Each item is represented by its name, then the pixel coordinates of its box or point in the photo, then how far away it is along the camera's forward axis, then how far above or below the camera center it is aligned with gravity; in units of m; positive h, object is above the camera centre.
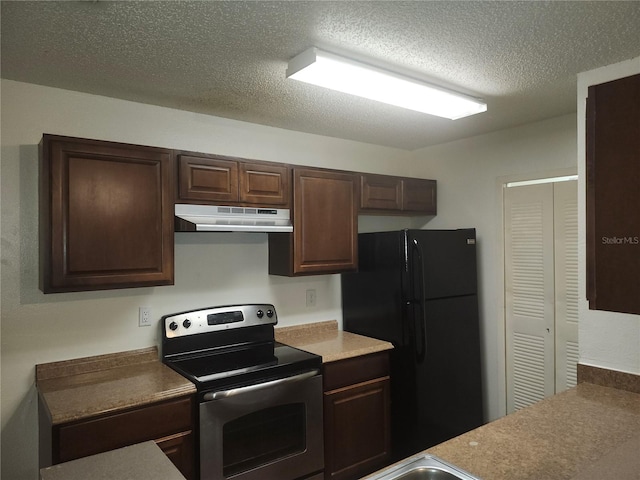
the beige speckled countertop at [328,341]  2.69 -0.68
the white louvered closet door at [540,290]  2.87 -0.36
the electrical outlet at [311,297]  3.18 -0.41
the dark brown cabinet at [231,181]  2.39 +0.35
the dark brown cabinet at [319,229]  2.76 +0.07
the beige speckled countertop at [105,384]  1.87 -0.68
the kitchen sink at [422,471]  1.24 -0.66
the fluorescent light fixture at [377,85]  1.81 +0.72
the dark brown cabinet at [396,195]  3.20 +0.34
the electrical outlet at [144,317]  2.49 -0.42
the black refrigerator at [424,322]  2.87 -0.57
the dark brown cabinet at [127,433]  1.80 -0.83
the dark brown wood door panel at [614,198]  0.81 +0.07
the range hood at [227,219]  2.29 +0.13
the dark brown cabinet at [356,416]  2.60 -1.09
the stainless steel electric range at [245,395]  2.14 -0.80
